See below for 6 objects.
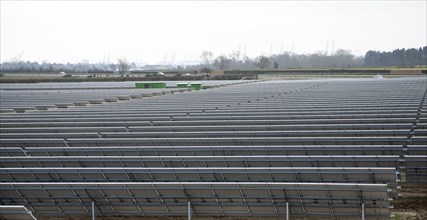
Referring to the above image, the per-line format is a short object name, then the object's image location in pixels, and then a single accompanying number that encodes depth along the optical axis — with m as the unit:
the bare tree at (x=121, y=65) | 161.61
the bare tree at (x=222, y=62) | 191.43
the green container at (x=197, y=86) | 78.24
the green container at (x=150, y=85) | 84.12
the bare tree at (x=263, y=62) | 182.98
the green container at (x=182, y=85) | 81.65
